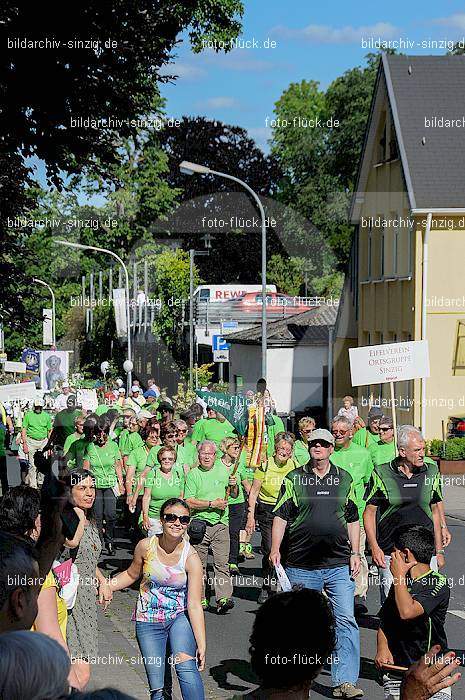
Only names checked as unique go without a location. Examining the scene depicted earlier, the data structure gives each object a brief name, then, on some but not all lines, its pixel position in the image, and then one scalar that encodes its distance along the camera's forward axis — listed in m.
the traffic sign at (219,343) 39.66
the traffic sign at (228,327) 43.83
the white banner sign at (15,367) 41.85
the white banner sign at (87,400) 29.69
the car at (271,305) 51.31
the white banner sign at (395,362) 15.95
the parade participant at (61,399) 30.34
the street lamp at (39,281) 15.61
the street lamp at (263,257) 26.95
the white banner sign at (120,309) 51.25
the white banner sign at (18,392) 34.22
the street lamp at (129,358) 41.94
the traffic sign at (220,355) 40.44
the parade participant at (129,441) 16.42
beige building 30.31
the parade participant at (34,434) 24.73
